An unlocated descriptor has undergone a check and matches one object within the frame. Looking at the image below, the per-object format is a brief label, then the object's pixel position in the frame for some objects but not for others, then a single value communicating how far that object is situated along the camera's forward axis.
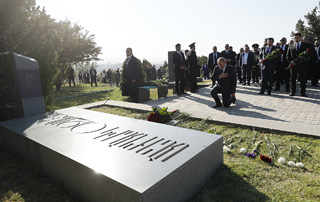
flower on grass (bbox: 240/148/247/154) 3.52
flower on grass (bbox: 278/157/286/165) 3.13
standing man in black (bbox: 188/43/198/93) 10.75
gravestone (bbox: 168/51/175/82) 16.09
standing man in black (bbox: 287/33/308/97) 7.97
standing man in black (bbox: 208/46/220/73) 12.41
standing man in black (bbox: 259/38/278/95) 8.83
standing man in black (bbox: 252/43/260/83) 13.14
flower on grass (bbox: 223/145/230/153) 3.60
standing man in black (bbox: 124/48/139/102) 8.80
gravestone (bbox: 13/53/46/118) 5.21
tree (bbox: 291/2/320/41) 28.69
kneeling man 6.99
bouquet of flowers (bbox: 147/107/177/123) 4.94
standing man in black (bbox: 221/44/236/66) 12.58
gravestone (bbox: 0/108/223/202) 2.16
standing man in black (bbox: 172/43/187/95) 10.19
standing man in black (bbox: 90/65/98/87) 21.33
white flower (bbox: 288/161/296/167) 3.05
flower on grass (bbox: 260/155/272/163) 3.18
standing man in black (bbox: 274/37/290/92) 10.32
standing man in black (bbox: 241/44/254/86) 12.15
